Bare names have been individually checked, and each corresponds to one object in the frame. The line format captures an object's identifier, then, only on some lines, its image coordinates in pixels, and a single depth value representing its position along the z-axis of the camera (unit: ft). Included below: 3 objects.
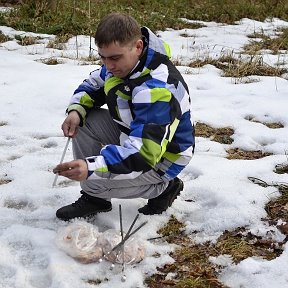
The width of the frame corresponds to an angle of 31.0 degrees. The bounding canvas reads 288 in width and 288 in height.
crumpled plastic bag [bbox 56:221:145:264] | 9.18
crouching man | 8.84
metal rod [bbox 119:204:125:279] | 8.95
